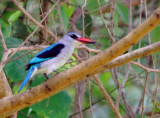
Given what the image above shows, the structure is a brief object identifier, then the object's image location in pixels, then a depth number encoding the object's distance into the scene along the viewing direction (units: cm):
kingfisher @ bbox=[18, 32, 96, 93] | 700
